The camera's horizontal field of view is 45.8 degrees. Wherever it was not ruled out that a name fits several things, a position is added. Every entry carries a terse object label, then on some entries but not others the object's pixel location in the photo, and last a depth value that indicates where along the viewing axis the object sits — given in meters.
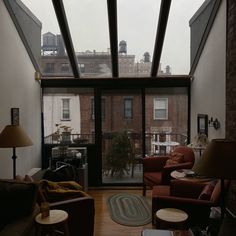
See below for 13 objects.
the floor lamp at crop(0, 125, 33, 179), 3.41
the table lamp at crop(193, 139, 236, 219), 2.20
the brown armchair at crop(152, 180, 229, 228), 3.04
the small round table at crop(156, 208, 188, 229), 2.82
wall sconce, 4.04
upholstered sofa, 2.41
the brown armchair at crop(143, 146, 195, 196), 4.48
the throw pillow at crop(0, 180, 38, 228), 2.53
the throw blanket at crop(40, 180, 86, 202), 3.20
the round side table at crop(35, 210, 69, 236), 2.61
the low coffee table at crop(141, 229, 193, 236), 2.35
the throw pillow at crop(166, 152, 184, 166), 4.84
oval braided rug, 4.02
